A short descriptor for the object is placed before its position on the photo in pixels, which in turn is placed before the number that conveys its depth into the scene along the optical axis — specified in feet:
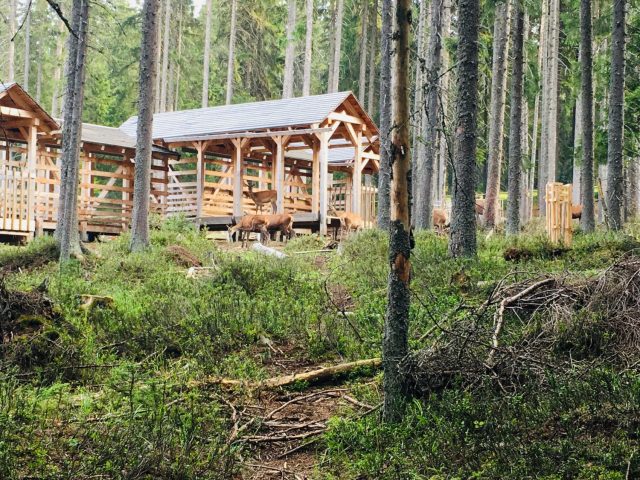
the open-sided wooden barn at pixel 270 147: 85.71
